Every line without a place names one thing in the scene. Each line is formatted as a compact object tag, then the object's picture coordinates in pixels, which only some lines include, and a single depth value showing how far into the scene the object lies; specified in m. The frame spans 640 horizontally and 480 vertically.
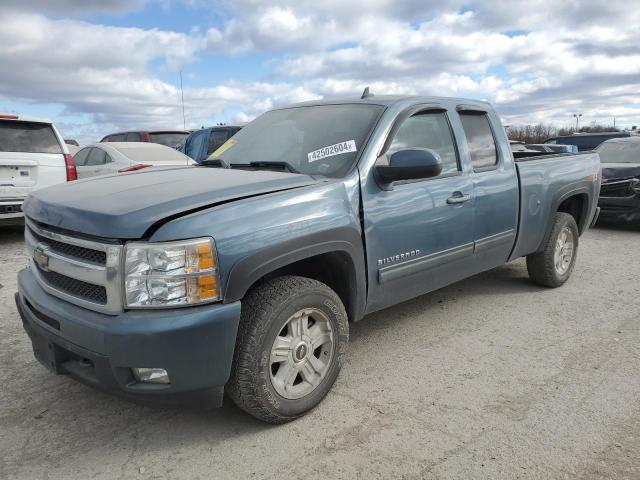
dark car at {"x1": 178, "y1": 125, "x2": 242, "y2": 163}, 11.76
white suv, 6.92
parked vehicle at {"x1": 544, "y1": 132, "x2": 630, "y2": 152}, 15.04
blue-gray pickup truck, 2.40
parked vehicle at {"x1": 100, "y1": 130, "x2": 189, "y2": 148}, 12.62
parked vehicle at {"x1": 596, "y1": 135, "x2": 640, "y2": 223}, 8.57
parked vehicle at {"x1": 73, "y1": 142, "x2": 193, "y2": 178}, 9.25
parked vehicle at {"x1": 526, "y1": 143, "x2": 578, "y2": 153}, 13.73
